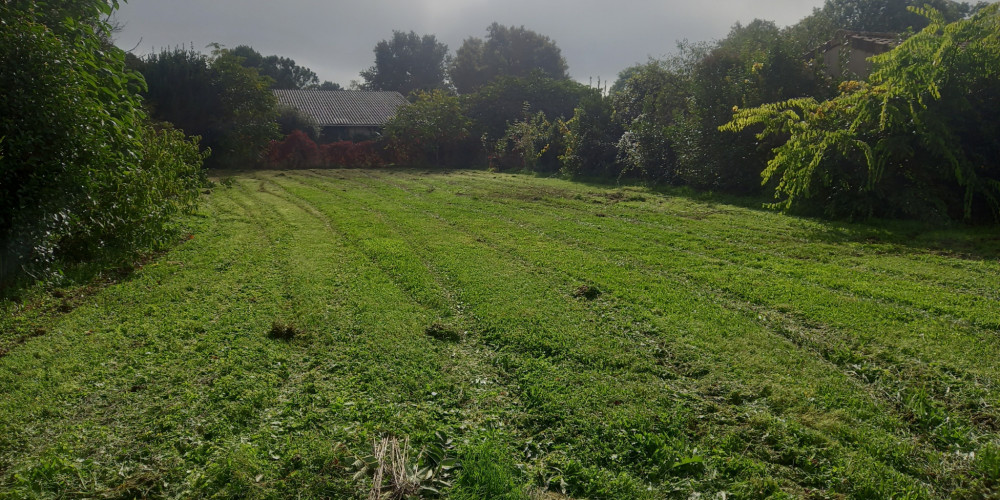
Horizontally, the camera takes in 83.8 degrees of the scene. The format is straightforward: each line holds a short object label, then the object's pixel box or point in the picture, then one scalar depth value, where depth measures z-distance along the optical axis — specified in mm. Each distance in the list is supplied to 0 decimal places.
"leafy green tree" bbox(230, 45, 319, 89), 56000
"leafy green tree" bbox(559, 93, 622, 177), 19641
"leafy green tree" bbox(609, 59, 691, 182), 16594
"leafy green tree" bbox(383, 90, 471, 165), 26531
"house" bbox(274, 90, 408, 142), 34844
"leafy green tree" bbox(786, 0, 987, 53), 37094
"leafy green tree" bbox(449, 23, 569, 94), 58375
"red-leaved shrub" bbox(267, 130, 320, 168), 24562
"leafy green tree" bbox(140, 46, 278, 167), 22906
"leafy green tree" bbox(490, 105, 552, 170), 23906
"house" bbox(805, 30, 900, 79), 16592
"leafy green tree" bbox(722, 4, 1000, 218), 8820
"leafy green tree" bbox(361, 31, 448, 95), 66000
